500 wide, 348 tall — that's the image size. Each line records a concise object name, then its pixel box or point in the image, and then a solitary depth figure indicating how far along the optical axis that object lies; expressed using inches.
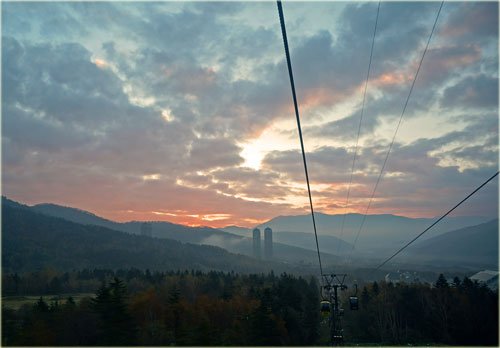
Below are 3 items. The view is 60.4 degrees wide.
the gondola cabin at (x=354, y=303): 1662.3
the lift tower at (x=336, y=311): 1559.1
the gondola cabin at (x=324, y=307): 1573.6
